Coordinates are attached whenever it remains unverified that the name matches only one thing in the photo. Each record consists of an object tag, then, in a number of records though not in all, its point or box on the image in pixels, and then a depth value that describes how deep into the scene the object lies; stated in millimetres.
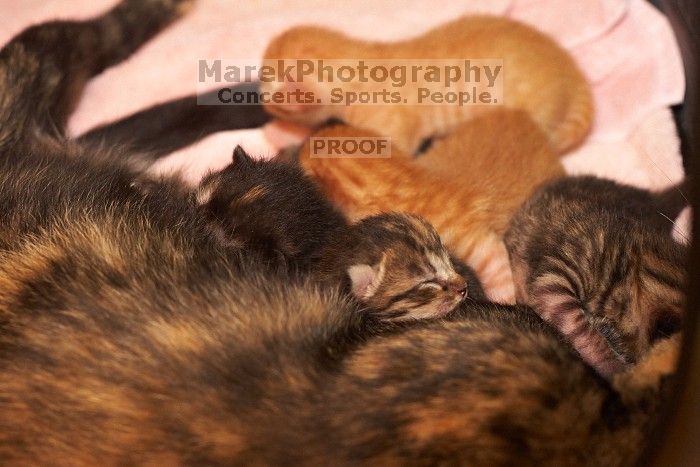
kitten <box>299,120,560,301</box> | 639
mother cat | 513
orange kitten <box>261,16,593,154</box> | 681
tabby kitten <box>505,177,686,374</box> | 583
